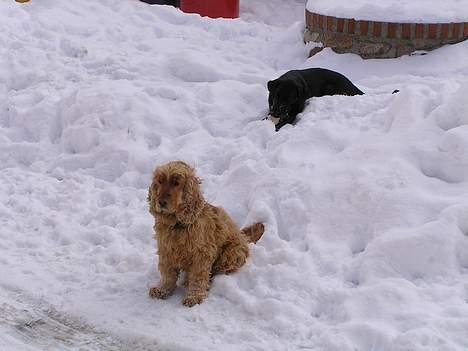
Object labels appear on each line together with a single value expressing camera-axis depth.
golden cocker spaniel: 3.82
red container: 11.04
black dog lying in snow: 6.05
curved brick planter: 7.84
